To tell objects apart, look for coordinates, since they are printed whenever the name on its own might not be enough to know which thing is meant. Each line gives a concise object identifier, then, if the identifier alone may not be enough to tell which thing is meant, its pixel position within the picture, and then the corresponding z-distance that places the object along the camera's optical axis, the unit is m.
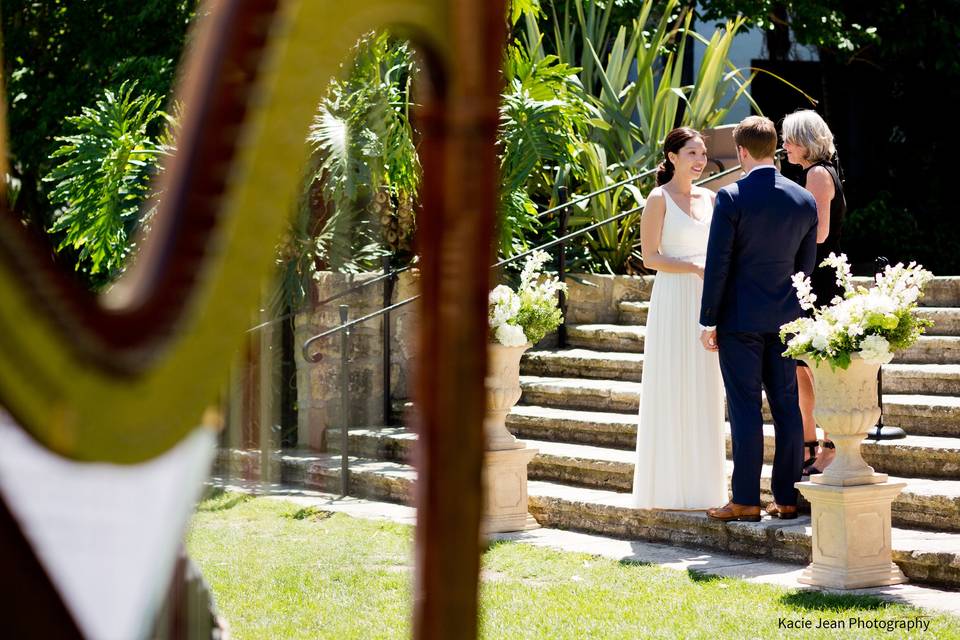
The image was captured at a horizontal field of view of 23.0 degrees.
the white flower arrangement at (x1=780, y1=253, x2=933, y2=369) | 9.55
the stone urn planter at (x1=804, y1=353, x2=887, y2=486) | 9.74
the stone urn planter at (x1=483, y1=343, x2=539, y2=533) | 12.71
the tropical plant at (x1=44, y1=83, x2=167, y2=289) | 7.91
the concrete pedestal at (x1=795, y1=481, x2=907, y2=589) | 9.64
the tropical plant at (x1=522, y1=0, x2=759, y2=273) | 19.75
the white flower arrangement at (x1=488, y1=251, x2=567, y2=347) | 12.96
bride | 11.59
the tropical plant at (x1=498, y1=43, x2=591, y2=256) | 17.13
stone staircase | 10.81
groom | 10.57
